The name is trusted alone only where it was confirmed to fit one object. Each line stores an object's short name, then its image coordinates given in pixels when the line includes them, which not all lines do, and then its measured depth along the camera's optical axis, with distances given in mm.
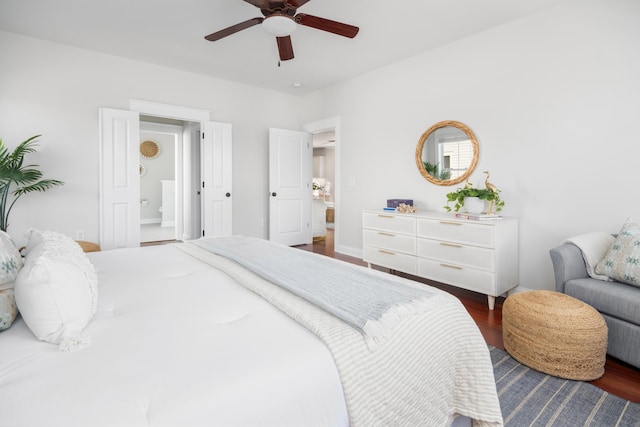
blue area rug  1495
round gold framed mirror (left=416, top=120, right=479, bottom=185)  3502
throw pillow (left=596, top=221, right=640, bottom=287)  2006
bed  700
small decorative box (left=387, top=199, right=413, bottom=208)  3939
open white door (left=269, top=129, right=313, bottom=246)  5320
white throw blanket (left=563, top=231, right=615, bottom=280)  2248
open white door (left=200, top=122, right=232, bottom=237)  4758
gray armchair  1872
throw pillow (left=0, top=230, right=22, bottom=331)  1002
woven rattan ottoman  1812
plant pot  3104
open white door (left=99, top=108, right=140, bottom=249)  3959
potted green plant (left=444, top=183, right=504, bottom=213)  3040
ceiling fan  2273
